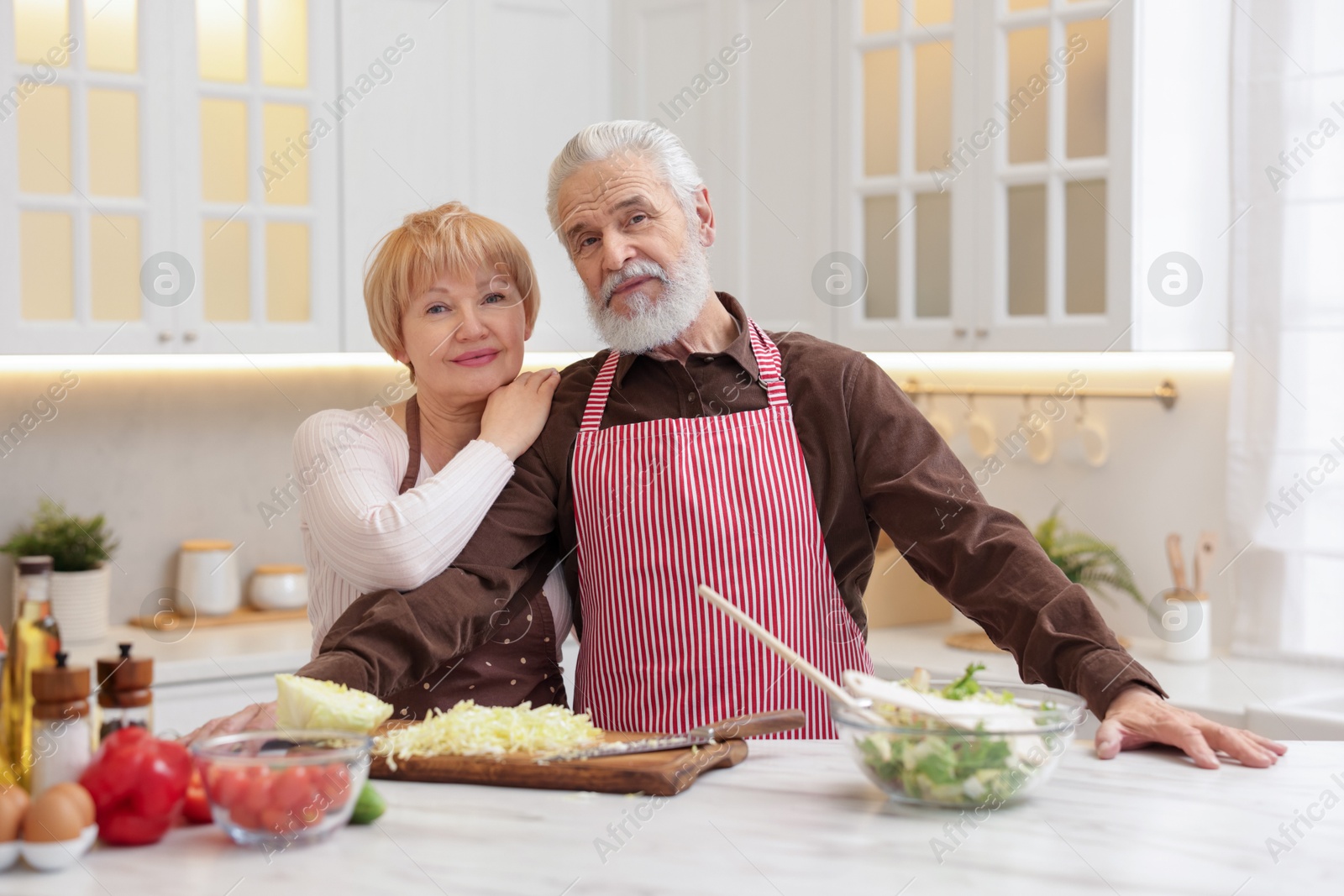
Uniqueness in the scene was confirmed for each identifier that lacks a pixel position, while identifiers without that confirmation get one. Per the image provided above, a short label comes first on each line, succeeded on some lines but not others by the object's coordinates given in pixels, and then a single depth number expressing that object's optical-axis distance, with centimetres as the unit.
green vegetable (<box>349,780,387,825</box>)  118
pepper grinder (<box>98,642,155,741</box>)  117
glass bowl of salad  119
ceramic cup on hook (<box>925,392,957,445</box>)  343
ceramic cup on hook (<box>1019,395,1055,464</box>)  322
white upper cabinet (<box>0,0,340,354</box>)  276
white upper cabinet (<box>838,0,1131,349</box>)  275
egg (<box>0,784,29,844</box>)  107
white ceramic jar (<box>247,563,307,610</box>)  335
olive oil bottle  112
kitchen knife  134
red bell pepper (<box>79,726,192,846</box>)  112
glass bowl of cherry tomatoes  111
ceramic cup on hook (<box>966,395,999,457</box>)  334
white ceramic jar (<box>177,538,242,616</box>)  327
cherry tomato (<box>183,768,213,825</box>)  118
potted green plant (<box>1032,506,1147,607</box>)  300
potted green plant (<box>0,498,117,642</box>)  306
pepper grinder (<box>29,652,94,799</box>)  112
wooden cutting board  126
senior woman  175
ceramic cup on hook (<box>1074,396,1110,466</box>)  312
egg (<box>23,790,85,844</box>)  107
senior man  181
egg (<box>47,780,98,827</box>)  109
